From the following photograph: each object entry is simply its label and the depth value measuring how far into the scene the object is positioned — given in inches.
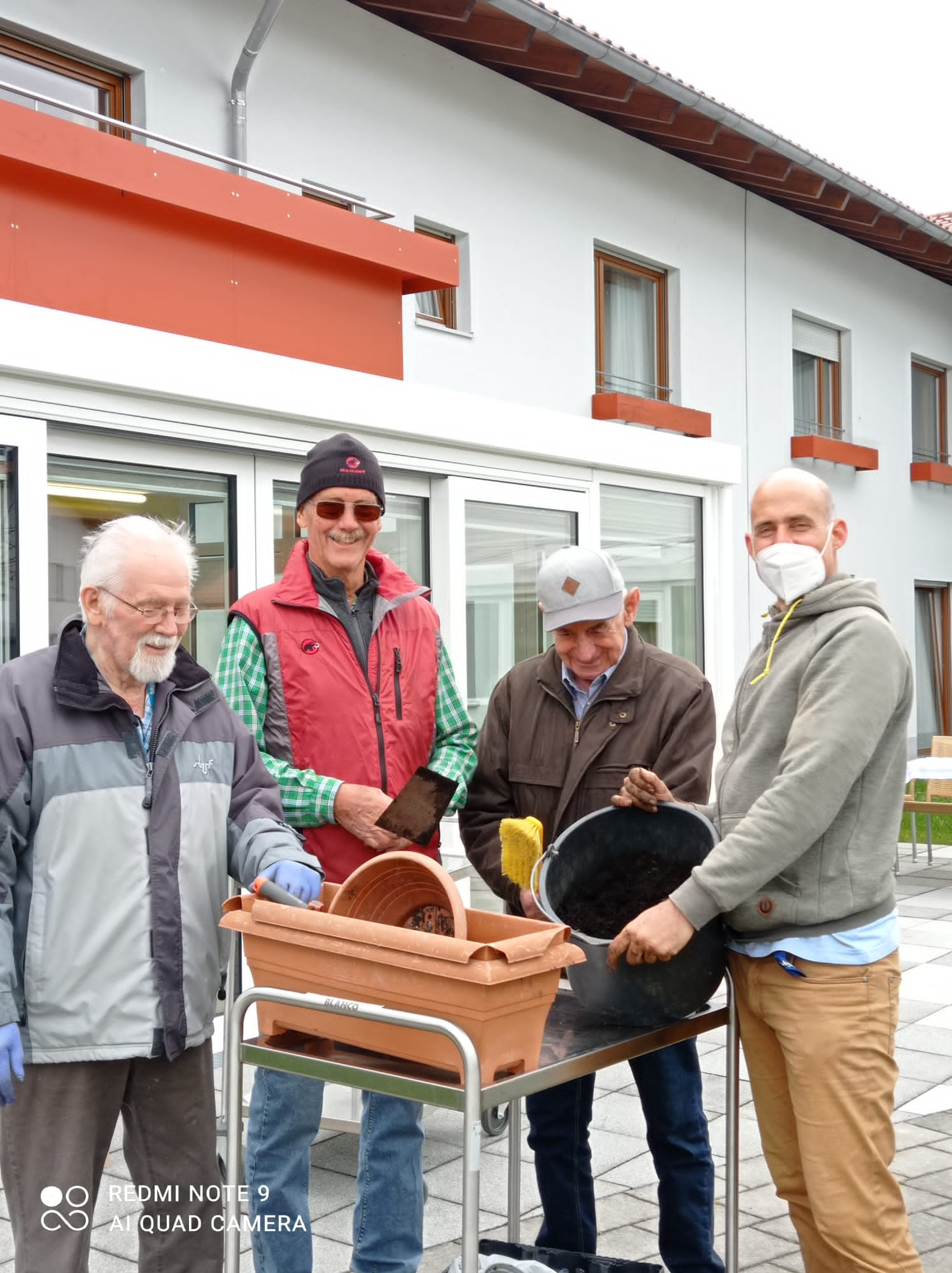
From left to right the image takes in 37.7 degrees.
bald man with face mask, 95.1
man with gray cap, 119.1
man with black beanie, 117.6
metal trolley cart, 85.4
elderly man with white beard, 101.3
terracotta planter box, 84.7
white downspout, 346.0
